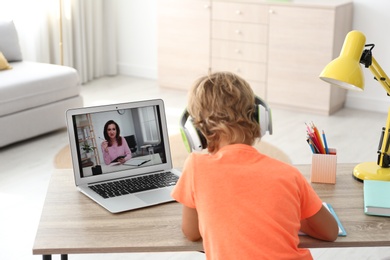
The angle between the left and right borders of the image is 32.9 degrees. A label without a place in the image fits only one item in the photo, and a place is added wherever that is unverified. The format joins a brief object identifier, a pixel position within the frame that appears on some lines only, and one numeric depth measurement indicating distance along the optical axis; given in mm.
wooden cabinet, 4926
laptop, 2088
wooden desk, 1703
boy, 1601
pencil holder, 2135
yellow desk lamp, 1930
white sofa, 4227
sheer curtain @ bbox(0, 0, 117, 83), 5430
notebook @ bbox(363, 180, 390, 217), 1895
